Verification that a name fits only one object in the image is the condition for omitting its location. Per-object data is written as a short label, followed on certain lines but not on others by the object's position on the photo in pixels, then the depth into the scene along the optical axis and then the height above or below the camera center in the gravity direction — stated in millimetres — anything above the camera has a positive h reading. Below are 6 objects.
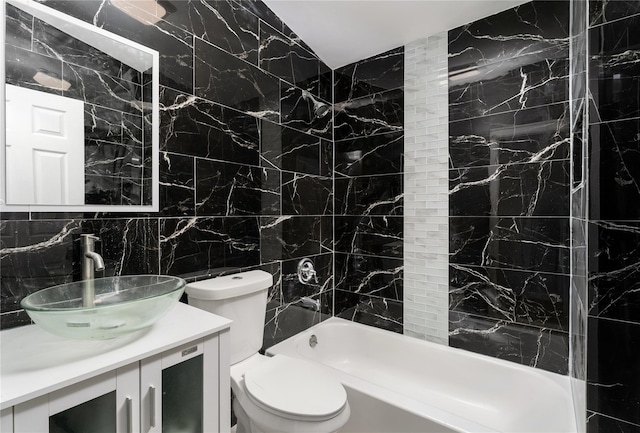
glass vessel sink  832 -295
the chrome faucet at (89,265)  1086 -185
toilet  1214 -774
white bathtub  1414 -990
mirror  1050 +396
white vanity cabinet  738 -463
